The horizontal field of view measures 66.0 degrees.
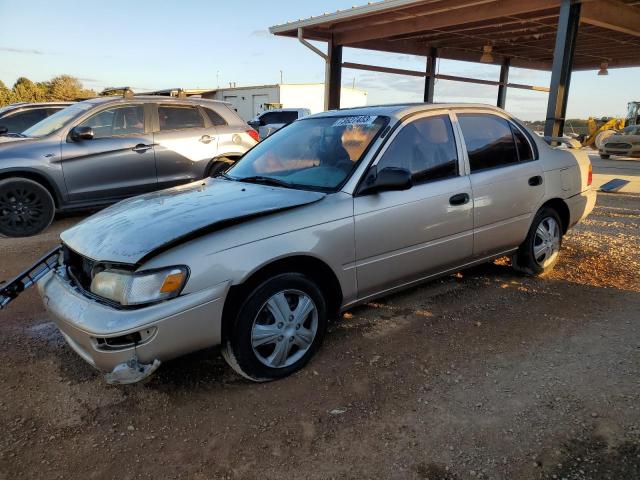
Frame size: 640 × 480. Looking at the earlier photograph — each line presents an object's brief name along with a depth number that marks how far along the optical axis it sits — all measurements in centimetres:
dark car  915
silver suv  648
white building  3481
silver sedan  260
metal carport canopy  938
